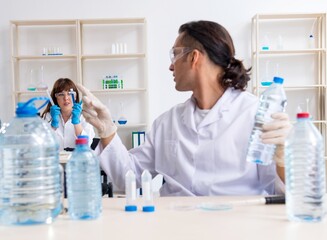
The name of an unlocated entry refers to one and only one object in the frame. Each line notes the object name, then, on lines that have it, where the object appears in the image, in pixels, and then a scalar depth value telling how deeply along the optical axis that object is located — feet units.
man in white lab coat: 5.49
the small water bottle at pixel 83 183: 3.68
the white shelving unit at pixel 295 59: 16.17
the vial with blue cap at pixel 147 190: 4.06
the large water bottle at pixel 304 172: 3.42
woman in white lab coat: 12.37
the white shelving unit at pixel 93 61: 16.46
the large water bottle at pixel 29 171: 3.53
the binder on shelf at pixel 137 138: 15.75
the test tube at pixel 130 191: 4.14
